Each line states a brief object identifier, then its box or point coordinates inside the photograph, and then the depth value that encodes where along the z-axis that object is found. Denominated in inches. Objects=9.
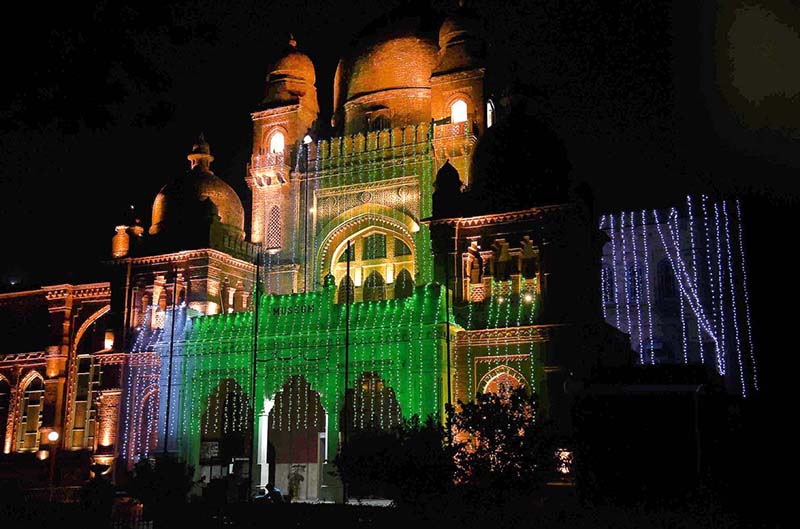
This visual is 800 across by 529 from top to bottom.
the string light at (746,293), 1405.0
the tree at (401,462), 652.1
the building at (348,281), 1147.9
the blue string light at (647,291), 1483.8
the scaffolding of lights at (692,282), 1433.3
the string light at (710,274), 1446.9
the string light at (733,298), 1405.0
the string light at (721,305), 1422.2
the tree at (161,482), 788.4
